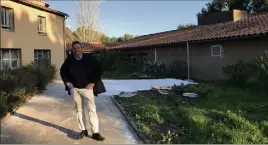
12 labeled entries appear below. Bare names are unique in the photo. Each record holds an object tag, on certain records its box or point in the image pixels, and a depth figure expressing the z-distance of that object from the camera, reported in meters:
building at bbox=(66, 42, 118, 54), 19.52
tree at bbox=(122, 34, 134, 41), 31.83
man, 3.71
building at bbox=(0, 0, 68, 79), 11.38
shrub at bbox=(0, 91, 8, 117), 4.84
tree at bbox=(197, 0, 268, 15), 19.22
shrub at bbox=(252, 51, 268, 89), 6.85
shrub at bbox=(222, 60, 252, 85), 8.75
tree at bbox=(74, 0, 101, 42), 19.79
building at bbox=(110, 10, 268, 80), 9.85
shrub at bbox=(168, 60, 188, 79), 12.73
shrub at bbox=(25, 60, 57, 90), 8.24
